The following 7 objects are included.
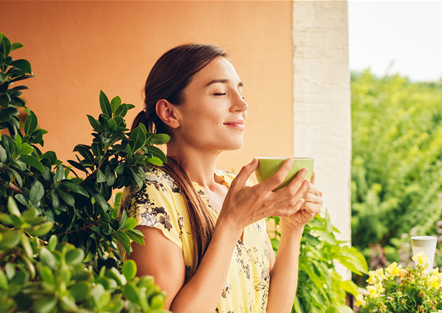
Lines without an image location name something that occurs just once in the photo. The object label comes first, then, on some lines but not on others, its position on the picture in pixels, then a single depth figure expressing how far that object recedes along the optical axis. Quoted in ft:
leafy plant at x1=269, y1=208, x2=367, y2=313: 6.07
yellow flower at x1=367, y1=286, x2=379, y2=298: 4.00
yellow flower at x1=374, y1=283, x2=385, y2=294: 4.05
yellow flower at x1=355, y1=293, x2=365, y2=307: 4.45
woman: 2.87
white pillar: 8.05
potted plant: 3.81
